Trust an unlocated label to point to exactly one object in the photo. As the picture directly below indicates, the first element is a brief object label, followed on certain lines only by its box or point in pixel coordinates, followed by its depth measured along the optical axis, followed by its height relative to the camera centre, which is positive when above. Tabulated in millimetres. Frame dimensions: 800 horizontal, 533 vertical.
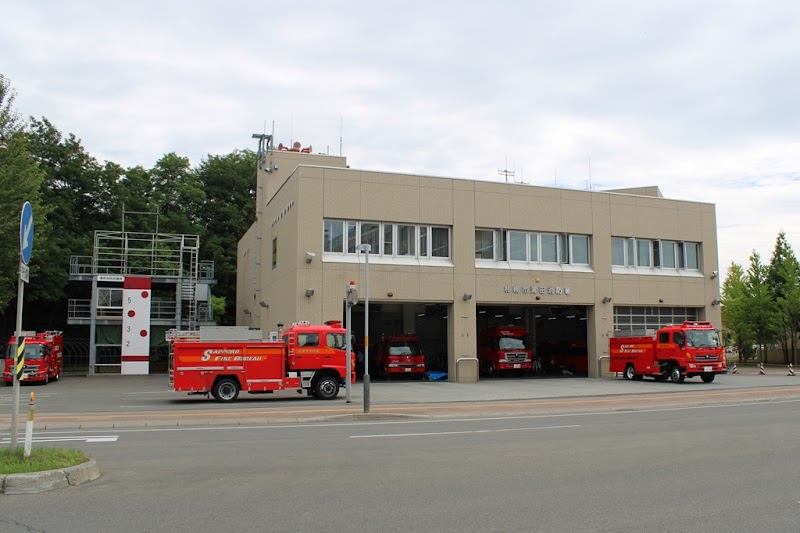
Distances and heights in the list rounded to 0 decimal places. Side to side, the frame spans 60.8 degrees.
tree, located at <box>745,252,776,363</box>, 60531 +2371
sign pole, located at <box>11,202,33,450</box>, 9805 +1131
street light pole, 21350 +774
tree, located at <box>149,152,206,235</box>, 62472 +13358
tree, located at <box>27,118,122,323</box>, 50375 +11162
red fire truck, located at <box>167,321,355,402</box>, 22656 -927
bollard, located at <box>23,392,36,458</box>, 9414 -1389
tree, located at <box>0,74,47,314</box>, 33688 +7494
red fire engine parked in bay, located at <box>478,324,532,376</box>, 37469 -905
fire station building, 32469 +4216
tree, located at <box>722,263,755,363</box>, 62250 +2061
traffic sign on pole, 9797 +1433
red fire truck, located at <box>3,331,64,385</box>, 34531 -1283
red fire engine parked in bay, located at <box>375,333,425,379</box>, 35531 -1181
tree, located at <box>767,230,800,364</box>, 58812 +3995
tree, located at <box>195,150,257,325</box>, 63531 +11938
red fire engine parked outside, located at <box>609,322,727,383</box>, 32128 -938
